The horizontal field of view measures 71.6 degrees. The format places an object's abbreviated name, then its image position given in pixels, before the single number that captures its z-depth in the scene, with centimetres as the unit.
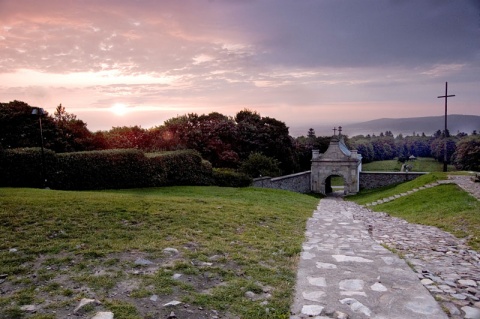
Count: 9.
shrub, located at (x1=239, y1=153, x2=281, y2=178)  2905
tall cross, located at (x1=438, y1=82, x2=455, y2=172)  2527
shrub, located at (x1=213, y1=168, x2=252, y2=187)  2287
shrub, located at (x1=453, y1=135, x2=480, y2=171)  3722
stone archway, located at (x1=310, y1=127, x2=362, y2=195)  3125
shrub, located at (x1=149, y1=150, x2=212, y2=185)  1916
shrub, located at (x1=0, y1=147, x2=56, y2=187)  1390
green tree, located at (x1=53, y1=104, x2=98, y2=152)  2114
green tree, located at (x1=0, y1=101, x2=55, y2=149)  1978
